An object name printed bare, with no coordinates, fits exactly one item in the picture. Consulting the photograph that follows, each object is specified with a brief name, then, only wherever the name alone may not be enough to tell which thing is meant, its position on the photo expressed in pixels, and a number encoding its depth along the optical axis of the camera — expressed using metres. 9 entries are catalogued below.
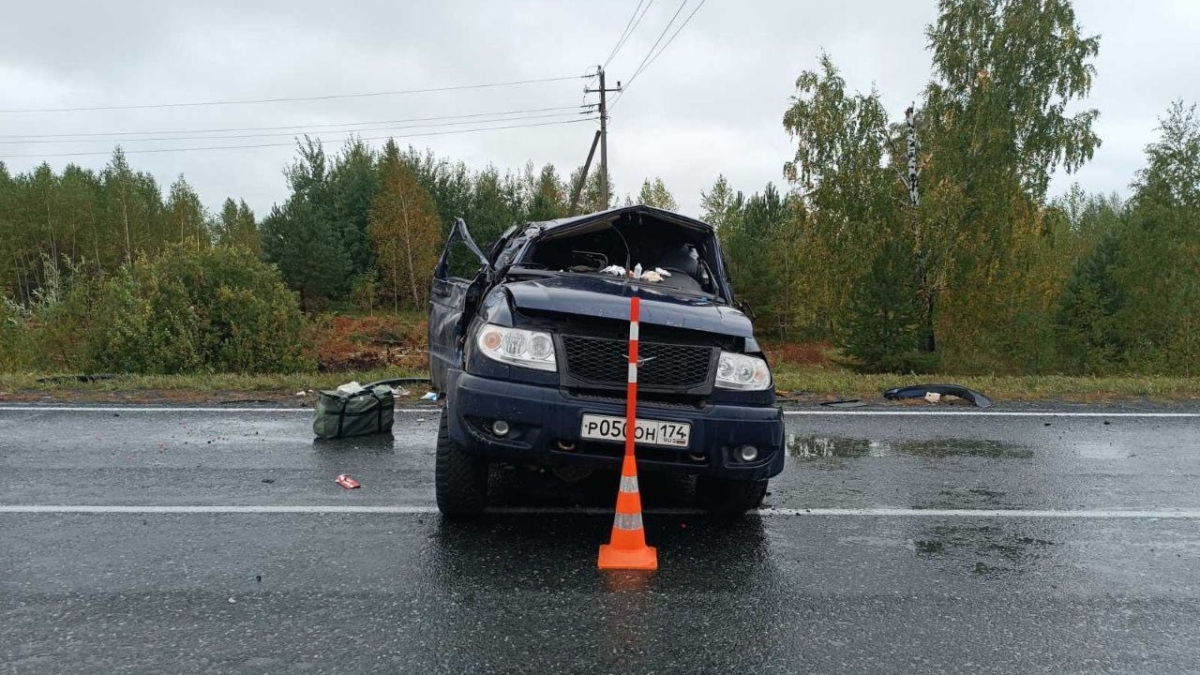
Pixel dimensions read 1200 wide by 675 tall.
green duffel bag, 6.82
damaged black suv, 4.11
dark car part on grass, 9.32
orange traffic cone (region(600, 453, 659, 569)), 3.96
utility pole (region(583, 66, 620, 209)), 32.25
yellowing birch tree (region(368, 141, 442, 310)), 50.81
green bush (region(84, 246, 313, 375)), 23.48
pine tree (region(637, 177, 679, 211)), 59.88
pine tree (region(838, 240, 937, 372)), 26.11
